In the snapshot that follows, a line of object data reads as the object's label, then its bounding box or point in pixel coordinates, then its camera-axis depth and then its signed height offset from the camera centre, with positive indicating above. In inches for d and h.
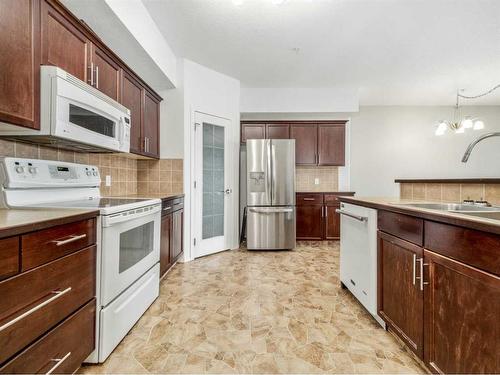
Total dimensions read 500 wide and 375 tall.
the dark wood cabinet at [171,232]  100.6 -19.7
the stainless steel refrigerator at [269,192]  148.6 -2.8
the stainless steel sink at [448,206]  69.0 -5.0
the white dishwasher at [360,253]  70.8 -20.3
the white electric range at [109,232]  56.0 -11.8
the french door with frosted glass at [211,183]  136.7 +1.9
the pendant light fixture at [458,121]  154.0 +40.9
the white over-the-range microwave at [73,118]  56.1 +17.3
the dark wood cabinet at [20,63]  47.4 +23.9
